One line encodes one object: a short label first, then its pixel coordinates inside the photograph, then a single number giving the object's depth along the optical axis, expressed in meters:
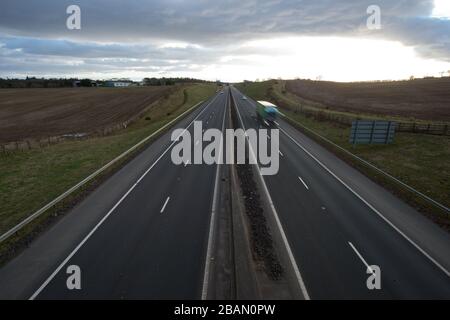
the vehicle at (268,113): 48.59
